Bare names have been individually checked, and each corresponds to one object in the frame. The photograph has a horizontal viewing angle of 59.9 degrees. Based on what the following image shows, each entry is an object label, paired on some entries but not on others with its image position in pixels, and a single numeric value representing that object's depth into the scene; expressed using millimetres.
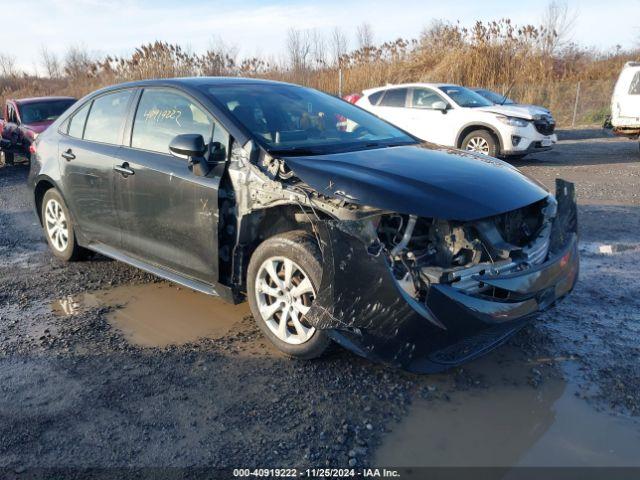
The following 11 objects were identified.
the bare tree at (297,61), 24219
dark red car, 12328
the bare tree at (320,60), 24219
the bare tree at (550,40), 22678
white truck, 12328
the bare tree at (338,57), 23605
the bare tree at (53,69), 43688
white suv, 11148
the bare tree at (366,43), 23684
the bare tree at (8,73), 35197
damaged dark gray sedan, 2916
